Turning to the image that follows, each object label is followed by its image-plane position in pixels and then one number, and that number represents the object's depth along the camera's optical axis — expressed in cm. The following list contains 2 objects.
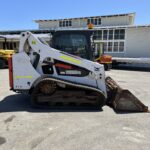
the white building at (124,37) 1538
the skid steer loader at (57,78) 427
